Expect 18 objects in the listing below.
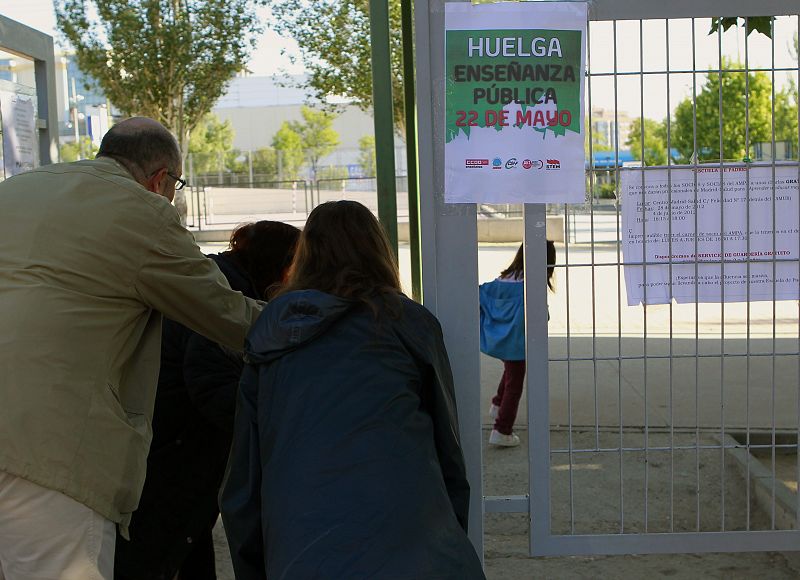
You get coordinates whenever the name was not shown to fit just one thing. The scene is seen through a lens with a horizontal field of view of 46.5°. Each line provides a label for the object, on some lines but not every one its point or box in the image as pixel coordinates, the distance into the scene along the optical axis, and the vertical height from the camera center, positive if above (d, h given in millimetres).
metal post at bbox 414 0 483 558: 2699 -157
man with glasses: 2207 -336
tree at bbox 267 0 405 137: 20609 +3455
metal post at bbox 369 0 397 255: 2754 +283
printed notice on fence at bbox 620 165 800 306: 2920 -154
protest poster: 2688 +257
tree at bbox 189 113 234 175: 34000 +2840
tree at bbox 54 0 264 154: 21250 +3555
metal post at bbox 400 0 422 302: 3131 +230
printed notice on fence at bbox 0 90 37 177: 4016 +327
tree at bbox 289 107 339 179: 47750 +3332
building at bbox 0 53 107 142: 23688 +4342
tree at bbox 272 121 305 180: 37047 +2176
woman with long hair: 2021 -552
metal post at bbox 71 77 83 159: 35238 +3563
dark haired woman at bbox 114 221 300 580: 3049 -808
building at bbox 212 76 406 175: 57916 +5519
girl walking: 6059 -874
